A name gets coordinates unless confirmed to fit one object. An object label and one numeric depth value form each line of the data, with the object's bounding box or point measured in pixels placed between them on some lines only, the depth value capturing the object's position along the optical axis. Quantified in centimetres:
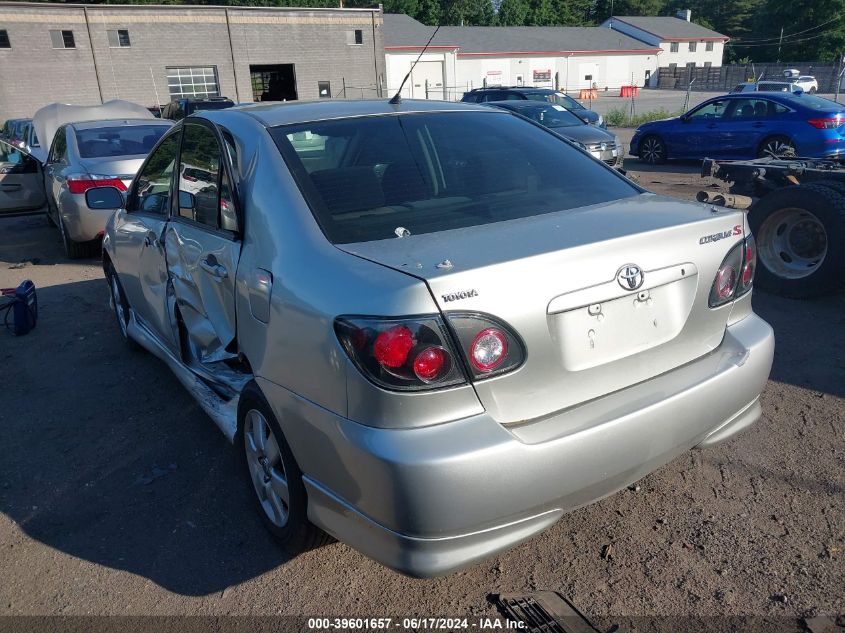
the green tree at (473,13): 7538
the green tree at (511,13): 7931
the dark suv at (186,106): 1933
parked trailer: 557
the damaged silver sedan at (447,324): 211
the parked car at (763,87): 2075
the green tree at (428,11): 7200
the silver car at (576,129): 1320
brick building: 3425
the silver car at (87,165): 802
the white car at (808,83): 4480
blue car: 1298
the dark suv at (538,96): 1756
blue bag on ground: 586
